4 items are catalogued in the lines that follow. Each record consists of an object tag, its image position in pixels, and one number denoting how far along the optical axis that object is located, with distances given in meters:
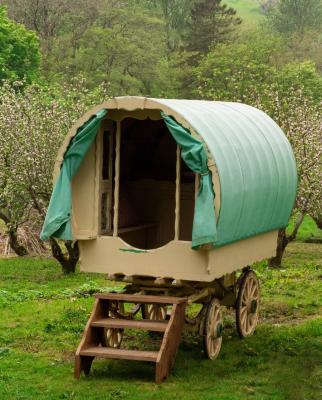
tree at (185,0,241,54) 71.00
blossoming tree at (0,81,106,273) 25.12
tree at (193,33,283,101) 55.47
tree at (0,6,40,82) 52.19
